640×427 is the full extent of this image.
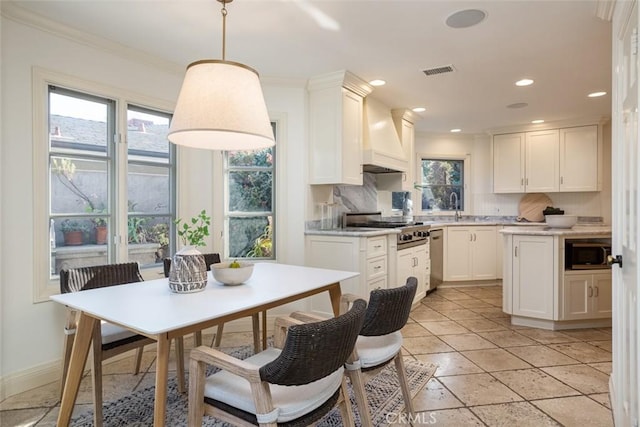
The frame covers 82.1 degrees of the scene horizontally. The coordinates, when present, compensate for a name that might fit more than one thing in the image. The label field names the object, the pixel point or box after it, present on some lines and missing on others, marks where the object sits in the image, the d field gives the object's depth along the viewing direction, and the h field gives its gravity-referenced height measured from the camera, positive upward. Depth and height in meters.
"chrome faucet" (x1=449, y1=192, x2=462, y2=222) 6.41 +0.17
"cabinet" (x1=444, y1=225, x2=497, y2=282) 5.64 -0.67
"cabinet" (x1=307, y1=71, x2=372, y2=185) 3.63 +0.85
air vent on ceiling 3.34 +1.30
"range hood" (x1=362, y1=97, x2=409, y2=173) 4.05 +0.80
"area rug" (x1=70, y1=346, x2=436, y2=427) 2.03 -1.16
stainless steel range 4.14 -0.20
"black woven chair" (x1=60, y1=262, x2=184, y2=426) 1.85 -0.67
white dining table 1.35 -0.41
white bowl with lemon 1.98 -0.34
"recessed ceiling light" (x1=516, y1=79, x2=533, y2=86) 3.71 +1.30
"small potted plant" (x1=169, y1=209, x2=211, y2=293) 1.86 -0.30
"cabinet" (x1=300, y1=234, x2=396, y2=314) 3.49 -0.47
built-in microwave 3.55 -0.46
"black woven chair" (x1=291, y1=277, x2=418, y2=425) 1.63 -0.56
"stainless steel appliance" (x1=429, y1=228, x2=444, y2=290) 5.13 -0.66
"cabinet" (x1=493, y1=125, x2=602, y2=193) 5.24 +0.73
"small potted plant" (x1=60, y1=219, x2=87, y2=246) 2.67 -0.14
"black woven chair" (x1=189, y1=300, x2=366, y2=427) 1.19 -0.63
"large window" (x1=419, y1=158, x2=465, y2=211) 6.33 +0.45
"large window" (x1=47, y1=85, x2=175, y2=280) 2.63 +0.24
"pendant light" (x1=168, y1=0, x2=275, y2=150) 1.69 +0.52
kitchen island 3.53 -0.72
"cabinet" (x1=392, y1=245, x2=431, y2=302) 4.04 -0.67
